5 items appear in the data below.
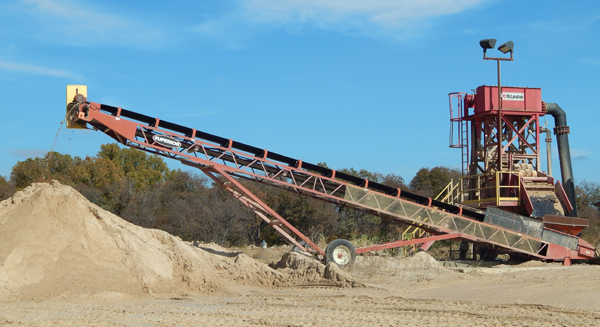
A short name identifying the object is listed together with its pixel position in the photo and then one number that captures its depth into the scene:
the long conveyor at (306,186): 19.75
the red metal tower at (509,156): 24.92
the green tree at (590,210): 34.37
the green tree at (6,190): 43.84
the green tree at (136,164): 54.81
